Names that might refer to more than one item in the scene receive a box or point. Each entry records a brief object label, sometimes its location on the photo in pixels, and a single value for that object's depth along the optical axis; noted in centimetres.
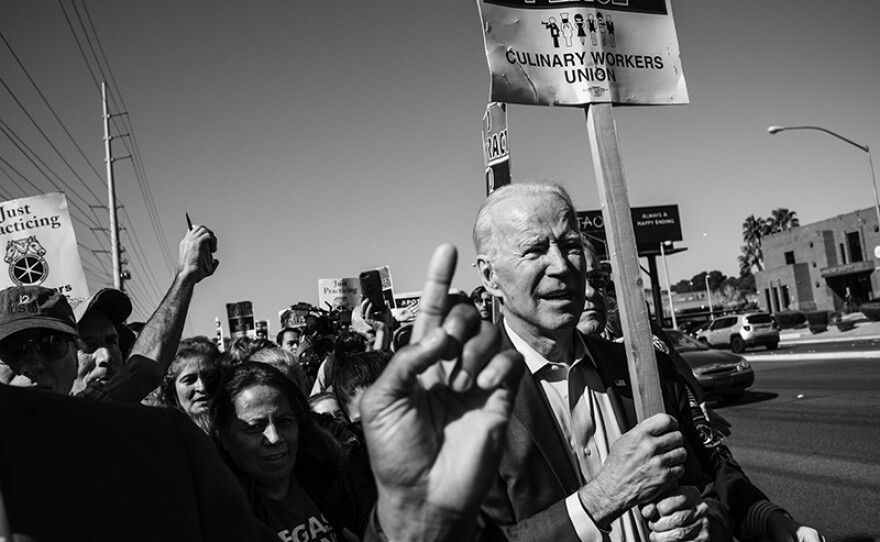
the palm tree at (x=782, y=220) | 8769
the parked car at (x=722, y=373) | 1219
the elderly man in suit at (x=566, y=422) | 186
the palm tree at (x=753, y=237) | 9262
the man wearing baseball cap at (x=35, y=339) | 211
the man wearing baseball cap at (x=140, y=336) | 247
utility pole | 2060
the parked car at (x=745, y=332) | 2741
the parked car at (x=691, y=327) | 3667
